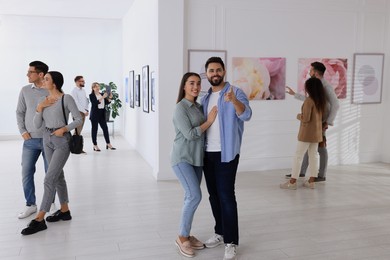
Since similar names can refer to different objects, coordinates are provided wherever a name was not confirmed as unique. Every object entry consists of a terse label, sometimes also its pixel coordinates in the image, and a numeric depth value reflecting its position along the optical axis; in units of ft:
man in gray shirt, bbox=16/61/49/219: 14.37
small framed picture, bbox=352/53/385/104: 24.57
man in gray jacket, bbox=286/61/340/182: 19.31
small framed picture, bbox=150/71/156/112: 21.97
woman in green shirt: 10.87
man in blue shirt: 10.77
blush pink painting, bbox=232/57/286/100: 22.29
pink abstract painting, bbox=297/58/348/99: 23.36
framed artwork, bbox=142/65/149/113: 24.43
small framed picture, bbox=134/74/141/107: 29.11
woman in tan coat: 18.28
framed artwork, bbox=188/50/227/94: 21.25
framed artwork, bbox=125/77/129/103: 36.42
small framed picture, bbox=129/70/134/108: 32.76
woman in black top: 31.27
